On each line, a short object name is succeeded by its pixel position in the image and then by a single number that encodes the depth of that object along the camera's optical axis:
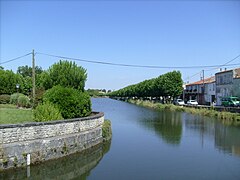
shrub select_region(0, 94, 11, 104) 22.31
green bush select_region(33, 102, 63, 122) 10.77
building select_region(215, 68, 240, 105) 32.69
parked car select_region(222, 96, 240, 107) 29.05
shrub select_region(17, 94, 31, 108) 19.69
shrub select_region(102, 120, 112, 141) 13.36
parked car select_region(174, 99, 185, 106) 39.76
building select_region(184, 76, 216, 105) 40.73
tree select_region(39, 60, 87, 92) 19.49
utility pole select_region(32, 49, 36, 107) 17.81
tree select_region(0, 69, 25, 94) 27.49
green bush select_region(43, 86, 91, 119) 12.21
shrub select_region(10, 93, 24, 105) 21.39
